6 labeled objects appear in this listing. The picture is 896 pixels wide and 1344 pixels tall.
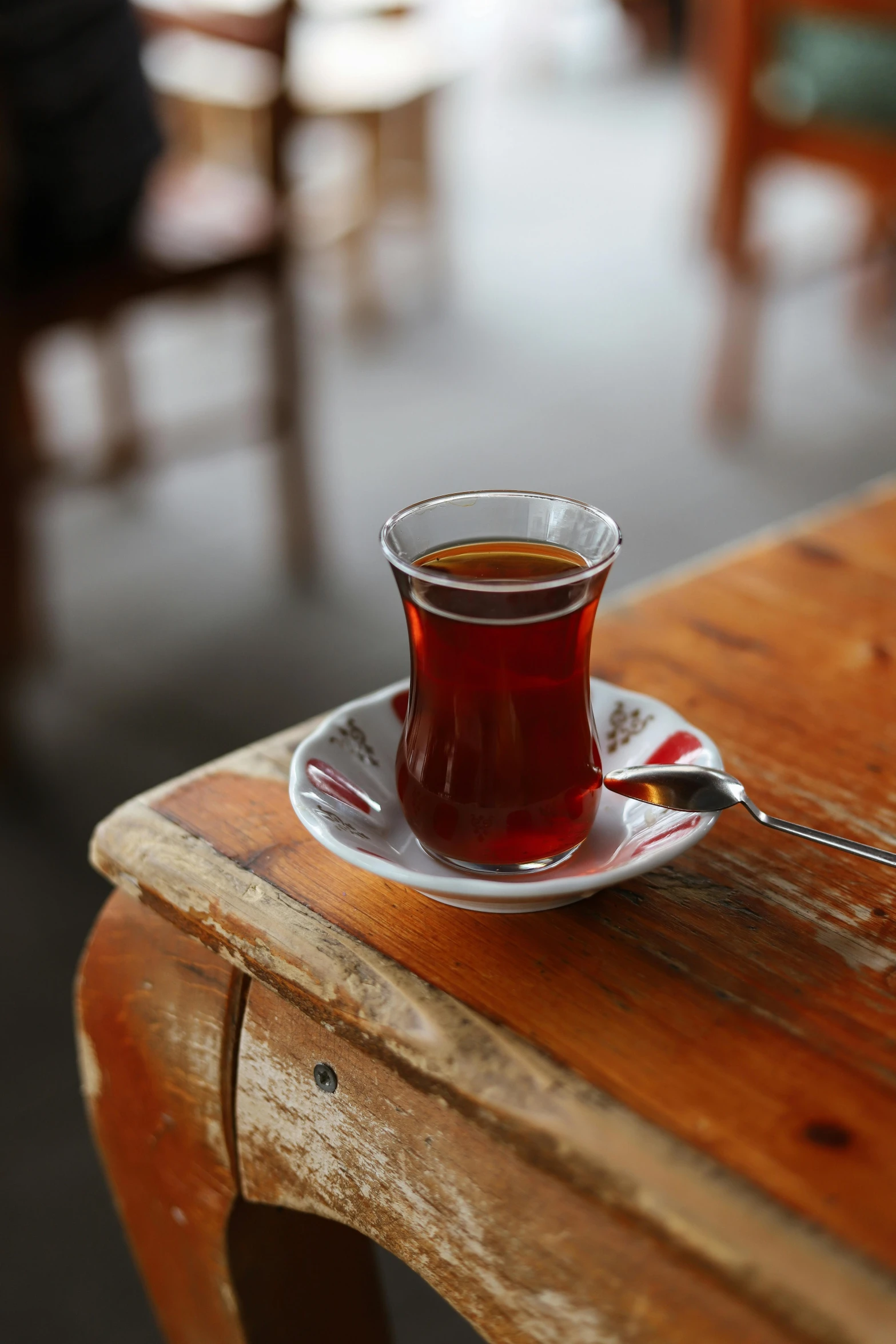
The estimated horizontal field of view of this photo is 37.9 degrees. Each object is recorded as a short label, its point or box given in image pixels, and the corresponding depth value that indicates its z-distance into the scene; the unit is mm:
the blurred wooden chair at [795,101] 1968
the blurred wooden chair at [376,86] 2770
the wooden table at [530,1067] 344
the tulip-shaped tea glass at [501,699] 413
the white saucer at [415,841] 386
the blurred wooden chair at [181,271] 1383
